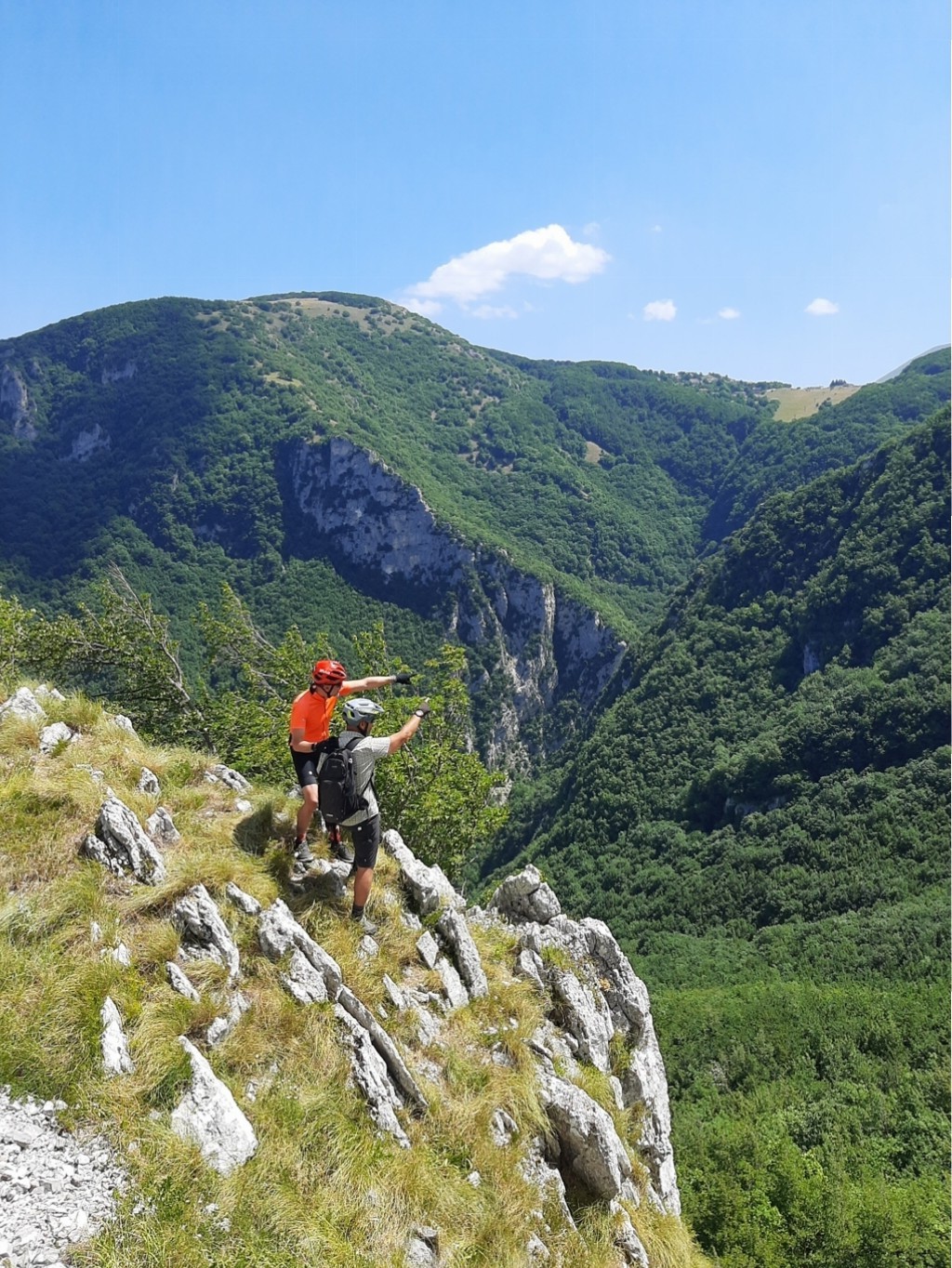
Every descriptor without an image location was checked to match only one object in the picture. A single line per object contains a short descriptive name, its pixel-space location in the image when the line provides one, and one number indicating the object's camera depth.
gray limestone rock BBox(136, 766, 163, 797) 8.72
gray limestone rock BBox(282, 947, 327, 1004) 6.20
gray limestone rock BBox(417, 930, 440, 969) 7.82
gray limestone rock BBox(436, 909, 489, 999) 8.08
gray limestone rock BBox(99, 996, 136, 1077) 4.79
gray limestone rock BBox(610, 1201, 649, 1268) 6.30
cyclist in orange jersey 7.83
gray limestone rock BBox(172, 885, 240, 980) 6.22
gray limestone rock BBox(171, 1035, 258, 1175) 4.55
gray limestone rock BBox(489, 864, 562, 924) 10.95
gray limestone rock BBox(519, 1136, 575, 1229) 6.09
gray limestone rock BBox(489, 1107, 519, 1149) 6.19
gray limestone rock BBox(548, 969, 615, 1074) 8.35
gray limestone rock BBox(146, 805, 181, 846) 7.82
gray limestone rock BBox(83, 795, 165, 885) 6.83
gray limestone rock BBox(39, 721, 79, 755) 8.91
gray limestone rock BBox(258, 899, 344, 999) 6.52
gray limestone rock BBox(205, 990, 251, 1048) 5.53
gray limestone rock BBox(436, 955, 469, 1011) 7.64
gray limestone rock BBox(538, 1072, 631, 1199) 6.61
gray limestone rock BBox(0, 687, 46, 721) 9.49
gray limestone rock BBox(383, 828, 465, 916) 8.55
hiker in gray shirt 7.32
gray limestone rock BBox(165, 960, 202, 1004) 5.76
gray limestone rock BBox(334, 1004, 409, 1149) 5.62
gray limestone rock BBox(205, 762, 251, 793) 9.84
